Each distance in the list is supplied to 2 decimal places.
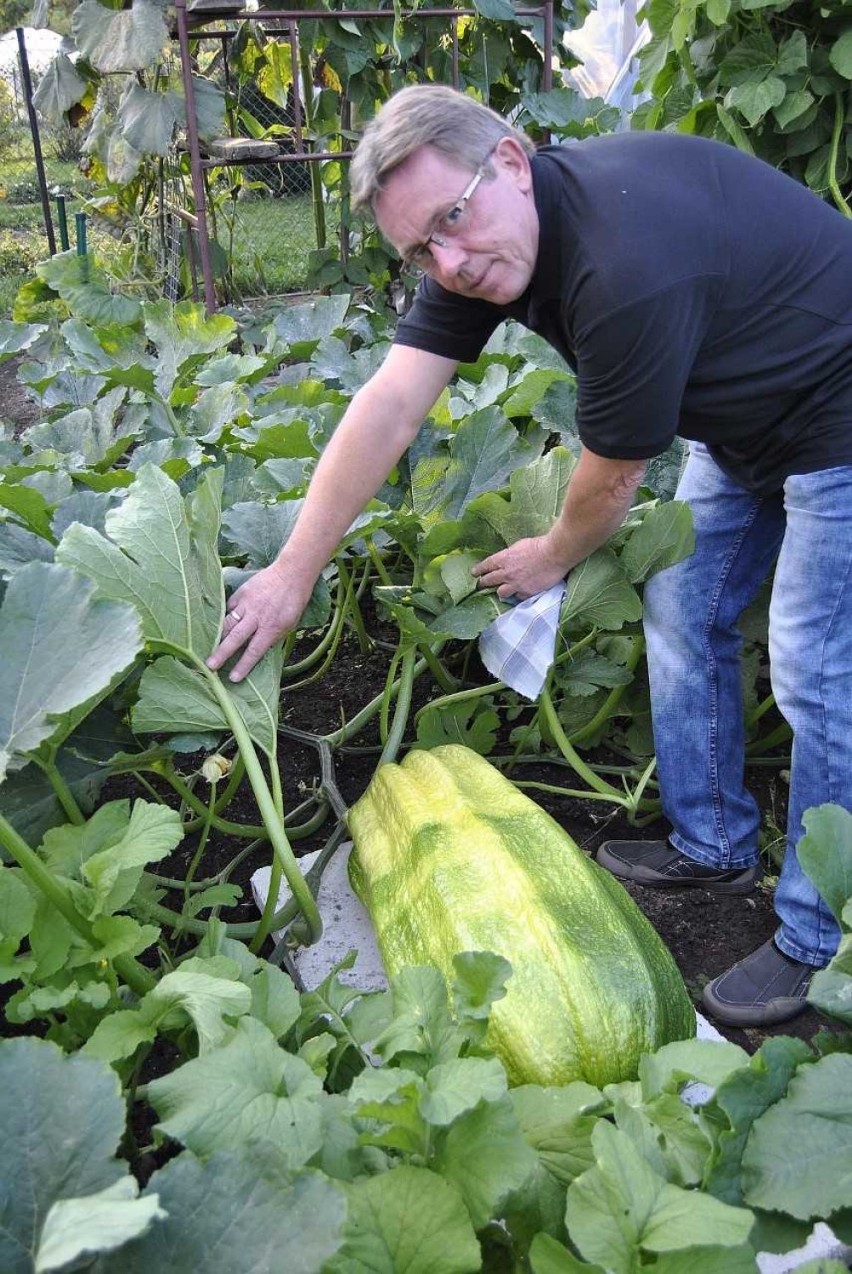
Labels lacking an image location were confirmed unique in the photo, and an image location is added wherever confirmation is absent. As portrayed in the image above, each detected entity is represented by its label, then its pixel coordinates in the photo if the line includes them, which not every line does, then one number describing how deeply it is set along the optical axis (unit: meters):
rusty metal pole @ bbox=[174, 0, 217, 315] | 5.39
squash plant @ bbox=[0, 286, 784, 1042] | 1.35
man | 1.66
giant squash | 1.53
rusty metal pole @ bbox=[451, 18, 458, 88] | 5.71
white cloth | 2.06
